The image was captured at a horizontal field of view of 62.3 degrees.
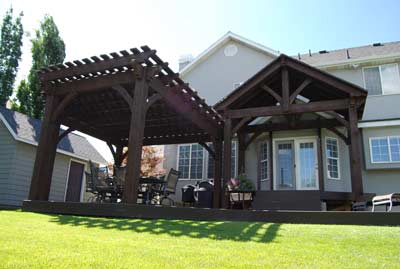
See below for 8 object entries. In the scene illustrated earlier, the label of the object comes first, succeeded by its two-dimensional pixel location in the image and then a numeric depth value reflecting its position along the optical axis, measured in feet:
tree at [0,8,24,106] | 68.28
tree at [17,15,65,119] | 64.03
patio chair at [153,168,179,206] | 28.30
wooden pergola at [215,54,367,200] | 26.94
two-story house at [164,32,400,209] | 35.40
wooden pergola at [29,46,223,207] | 22.70
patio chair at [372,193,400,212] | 21.07
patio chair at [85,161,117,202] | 27.73
